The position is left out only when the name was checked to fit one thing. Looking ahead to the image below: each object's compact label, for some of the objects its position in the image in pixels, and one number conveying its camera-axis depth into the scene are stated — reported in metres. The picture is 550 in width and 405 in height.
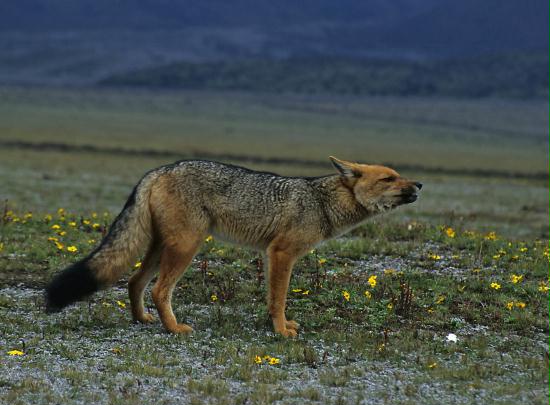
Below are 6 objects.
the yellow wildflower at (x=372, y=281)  22.16
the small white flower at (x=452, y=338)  19.73
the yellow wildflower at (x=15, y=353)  17.67
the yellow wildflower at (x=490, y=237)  30.31
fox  19.70
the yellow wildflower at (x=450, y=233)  30.19
